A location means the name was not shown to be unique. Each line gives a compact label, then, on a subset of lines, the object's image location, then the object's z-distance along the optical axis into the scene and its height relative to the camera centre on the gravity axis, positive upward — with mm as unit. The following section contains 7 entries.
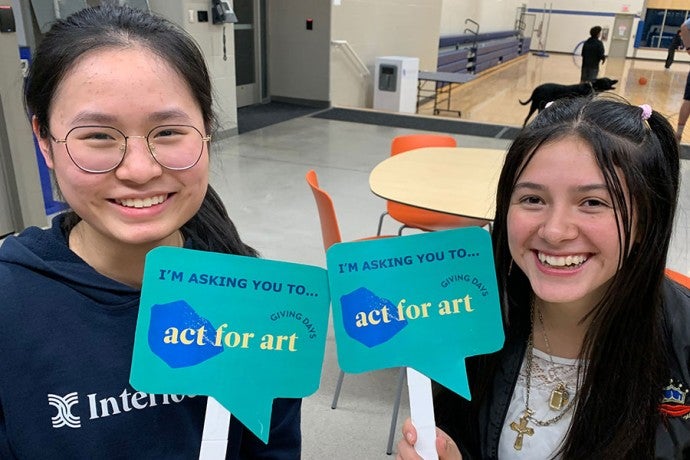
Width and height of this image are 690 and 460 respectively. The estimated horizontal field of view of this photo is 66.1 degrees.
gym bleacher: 11445 -441
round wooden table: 2043 -616
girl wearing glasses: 698 -279
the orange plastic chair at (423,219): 2598 -882
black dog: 4168 -458
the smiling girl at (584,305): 849 -461
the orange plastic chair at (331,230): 1799 -702
